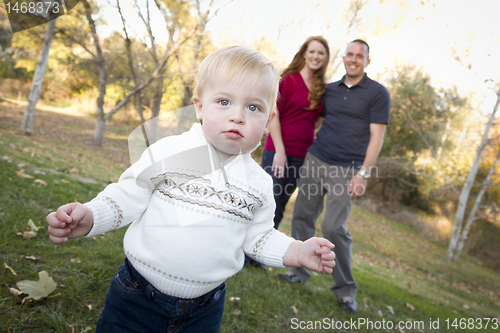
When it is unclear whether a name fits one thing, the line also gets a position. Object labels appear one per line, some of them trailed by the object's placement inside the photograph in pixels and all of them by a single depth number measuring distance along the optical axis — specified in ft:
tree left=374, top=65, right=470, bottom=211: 59.36
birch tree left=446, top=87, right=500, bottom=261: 35.40
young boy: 4.33
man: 10.44
